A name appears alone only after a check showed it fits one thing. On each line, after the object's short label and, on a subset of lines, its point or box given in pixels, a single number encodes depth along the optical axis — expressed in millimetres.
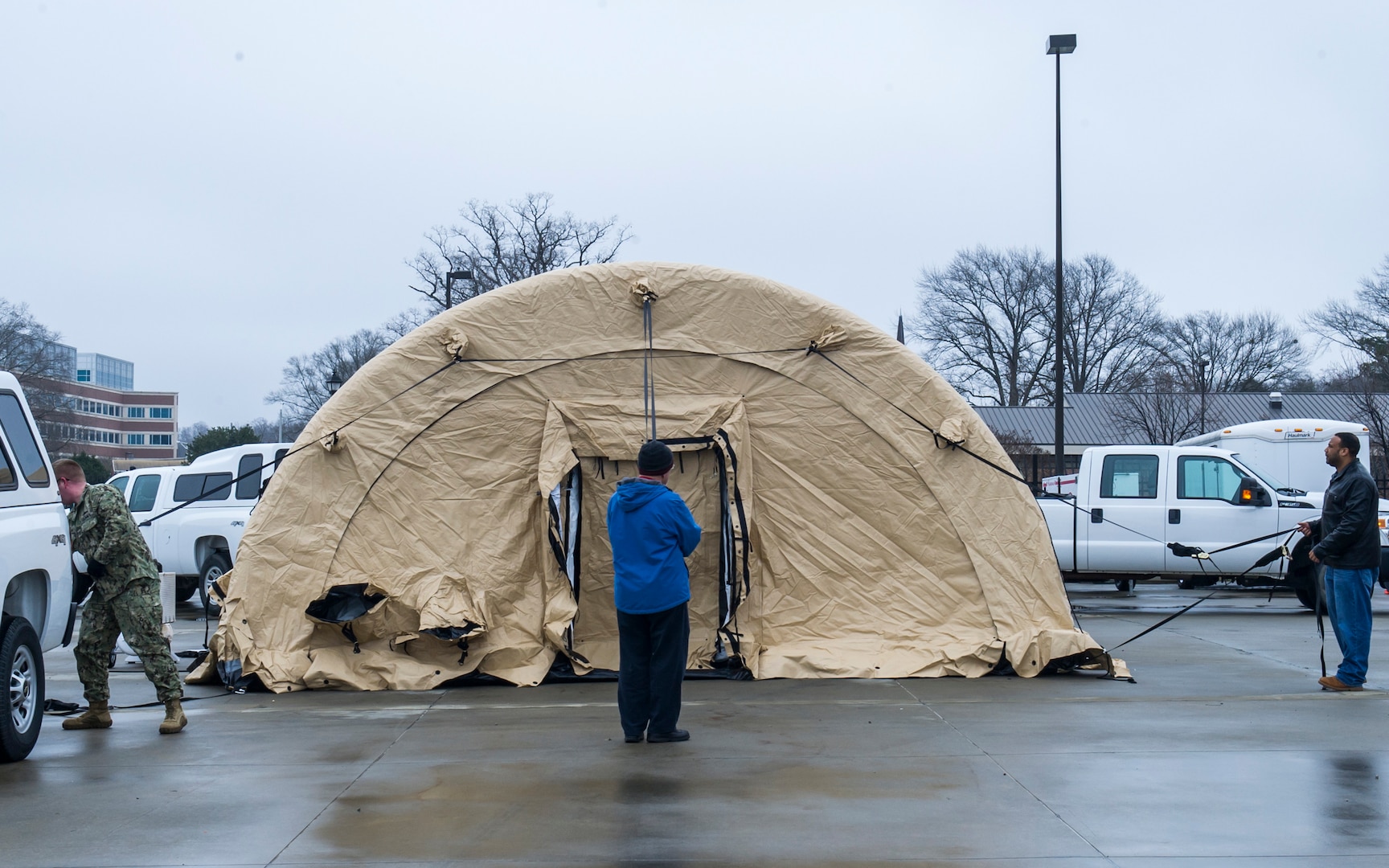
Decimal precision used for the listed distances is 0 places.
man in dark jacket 8359
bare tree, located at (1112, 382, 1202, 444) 37688
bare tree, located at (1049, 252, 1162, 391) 53625
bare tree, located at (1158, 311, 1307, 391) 54312
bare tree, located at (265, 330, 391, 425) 64438
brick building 98375
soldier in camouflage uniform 7363
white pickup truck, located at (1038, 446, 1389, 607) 14523
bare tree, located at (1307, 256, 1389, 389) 38312
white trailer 18141
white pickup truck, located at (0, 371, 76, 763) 6504
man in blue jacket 6953
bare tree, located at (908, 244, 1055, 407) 53406
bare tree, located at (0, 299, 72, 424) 51719
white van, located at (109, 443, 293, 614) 15859
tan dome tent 9281
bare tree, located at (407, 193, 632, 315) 45156
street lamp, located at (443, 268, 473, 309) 27312
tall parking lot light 19375
